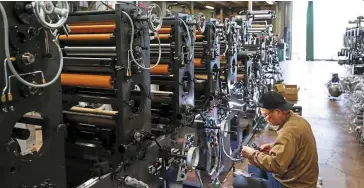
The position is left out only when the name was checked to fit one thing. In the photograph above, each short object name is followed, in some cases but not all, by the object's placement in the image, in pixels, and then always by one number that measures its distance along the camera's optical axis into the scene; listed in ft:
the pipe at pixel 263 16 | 21.11
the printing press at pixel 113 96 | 3.58
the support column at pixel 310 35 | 47.70
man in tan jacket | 6.89
